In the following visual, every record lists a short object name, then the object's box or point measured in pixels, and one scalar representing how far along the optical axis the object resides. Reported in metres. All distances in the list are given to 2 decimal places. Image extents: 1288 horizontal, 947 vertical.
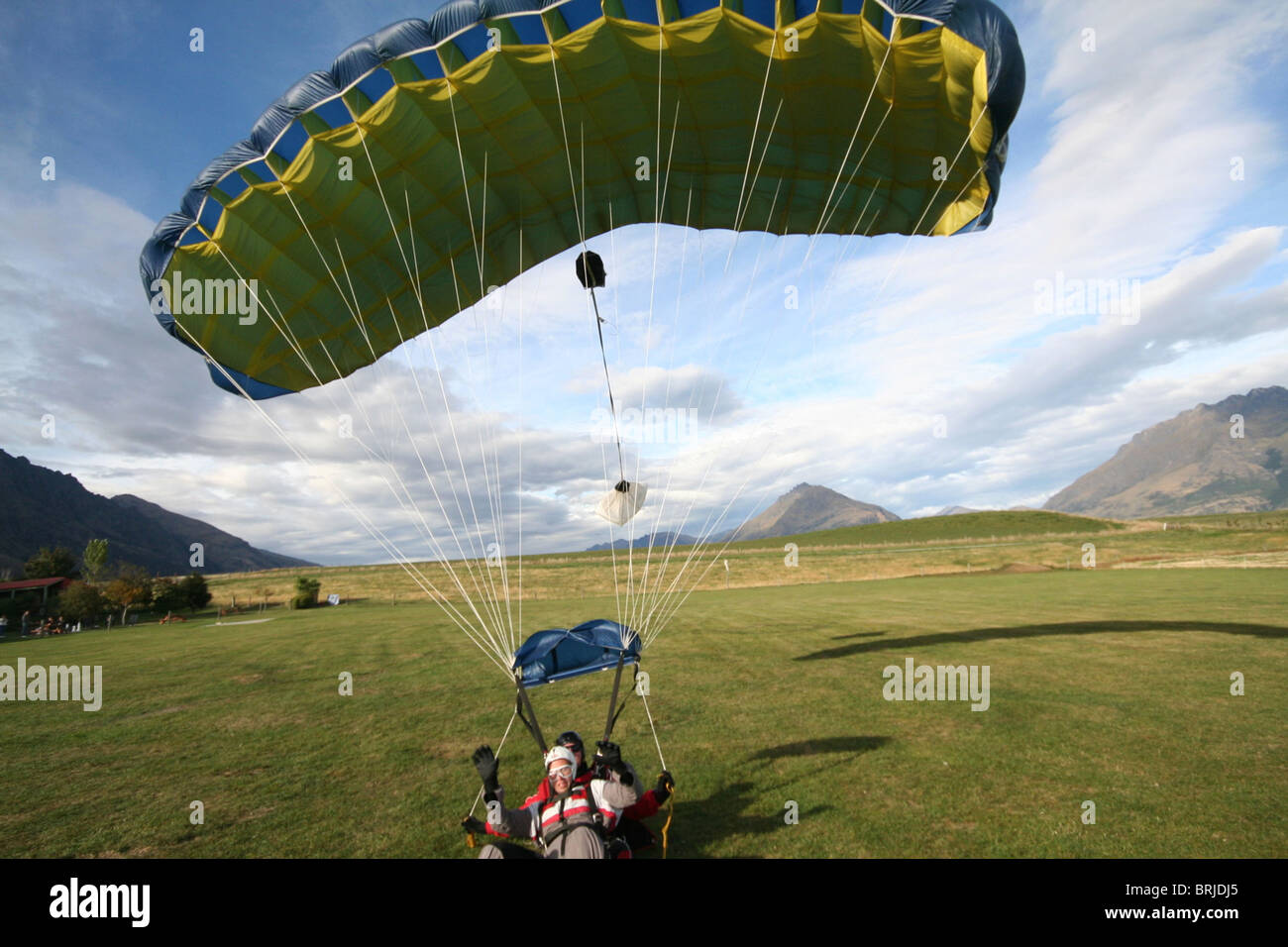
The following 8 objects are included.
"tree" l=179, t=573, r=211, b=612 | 40.38
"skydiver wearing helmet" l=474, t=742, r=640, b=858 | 3.94
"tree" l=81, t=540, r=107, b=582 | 49.25
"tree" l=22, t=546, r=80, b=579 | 51.94
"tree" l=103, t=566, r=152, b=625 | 36.88
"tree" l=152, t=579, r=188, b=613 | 39.38
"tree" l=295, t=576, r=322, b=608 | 40.84
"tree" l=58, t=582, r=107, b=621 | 34.59
